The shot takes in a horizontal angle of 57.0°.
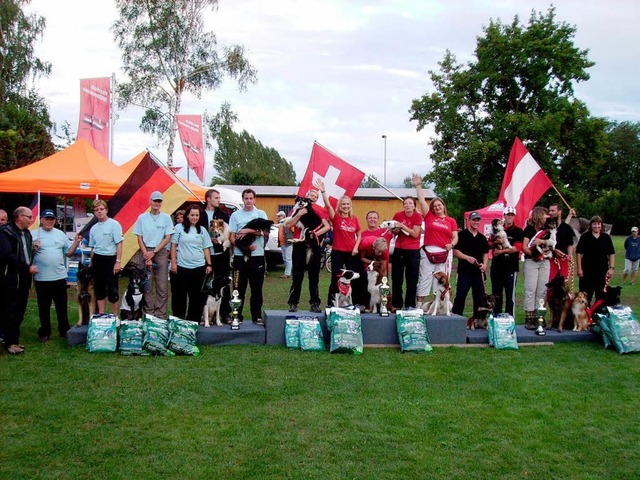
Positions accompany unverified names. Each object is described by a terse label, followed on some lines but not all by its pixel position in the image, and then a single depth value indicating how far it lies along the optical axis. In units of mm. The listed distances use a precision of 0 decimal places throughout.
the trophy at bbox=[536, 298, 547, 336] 7420
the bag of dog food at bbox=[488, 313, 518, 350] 7023
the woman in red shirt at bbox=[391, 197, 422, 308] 7207
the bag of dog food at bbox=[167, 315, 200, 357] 6363
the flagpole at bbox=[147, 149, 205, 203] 8139
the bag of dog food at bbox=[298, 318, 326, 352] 6695
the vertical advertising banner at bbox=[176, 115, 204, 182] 18250
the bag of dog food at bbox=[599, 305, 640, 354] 6906
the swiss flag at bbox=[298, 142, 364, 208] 8164
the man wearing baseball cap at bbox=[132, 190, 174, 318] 7145
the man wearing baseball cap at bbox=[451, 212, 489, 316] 7449
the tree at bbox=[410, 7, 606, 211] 26156
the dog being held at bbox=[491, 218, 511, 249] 7562
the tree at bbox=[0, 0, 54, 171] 25094
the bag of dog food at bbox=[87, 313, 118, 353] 6352
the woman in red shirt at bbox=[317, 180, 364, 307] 7160
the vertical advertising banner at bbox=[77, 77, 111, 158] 14445
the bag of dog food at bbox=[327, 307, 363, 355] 6594
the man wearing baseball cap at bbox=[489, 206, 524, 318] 7621
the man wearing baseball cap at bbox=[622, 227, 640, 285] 14742
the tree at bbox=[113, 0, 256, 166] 23859
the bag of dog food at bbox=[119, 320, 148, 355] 6309
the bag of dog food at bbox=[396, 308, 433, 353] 6738
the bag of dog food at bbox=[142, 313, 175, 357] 6316
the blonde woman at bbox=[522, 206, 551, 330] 7668
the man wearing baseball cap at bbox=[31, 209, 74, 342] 6902
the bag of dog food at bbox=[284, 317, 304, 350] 6789
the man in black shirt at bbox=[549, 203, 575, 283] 7914
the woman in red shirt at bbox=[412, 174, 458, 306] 7293
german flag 8125
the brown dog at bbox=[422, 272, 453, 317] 7219
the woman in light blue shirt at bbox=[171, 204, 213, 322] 6828
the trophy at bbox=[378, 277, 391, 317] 7107
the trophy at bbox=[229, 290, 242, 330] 6809
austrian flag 9477
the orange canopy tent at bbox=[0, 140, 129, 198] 11352
